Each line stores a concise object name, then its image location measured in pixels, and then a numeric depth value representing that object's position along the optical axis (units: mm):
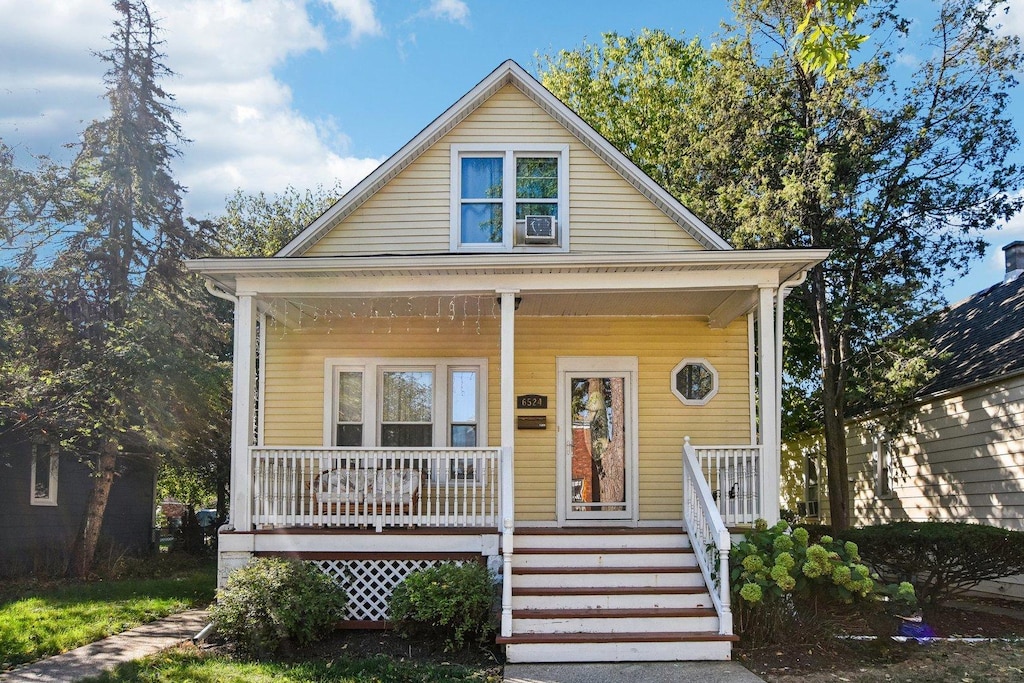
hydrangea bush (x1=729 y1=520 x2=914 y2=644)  8070
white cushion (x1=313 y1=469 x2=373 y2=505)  9820
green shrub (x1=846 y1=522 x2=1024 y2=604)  9625
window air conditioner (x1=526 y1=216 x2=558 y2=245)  11469
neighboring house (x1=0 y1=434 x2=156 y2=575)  15078
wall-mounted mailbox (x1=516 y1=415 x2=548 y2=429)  11570
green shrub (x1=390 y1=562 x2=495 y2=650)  8266
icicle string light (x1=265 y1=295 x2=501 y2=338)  10922
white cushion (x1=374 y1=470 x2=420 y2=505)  9922
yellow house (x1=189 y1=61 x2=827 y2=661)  11031
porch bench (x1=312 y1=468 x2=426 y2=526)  9719
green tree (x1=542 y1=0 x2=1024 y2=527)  14258
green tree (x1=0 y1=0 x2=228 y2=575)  15398
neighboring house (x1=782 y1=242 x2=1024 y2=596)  12445
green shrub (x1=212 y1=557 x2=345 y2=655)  8281
